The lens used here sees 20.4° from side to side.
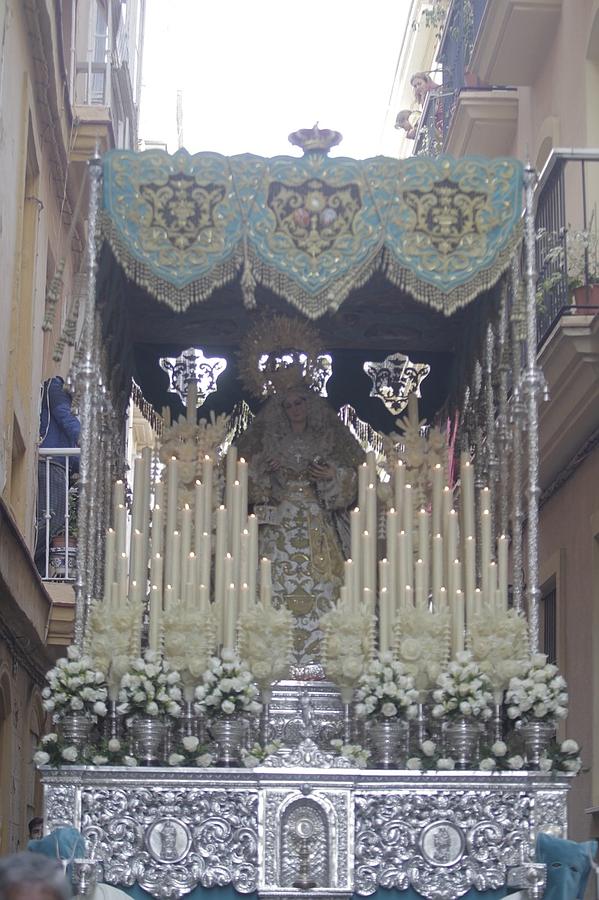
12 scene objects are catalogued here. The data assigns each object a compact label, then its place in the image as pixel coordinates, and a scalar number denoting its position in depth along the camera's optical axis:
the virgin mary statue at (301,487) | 9.47
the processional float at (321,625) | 7.58
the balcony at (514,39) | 12.52
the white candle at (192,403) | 9.58
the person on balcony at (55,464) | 12.38
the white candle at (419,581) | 8.16
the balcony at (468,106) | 14.45
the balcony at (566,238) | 10.16
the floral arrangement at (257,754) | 7.68
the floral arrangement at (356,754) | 7.73
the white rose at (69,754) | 7.56
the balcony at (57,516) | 12.23
